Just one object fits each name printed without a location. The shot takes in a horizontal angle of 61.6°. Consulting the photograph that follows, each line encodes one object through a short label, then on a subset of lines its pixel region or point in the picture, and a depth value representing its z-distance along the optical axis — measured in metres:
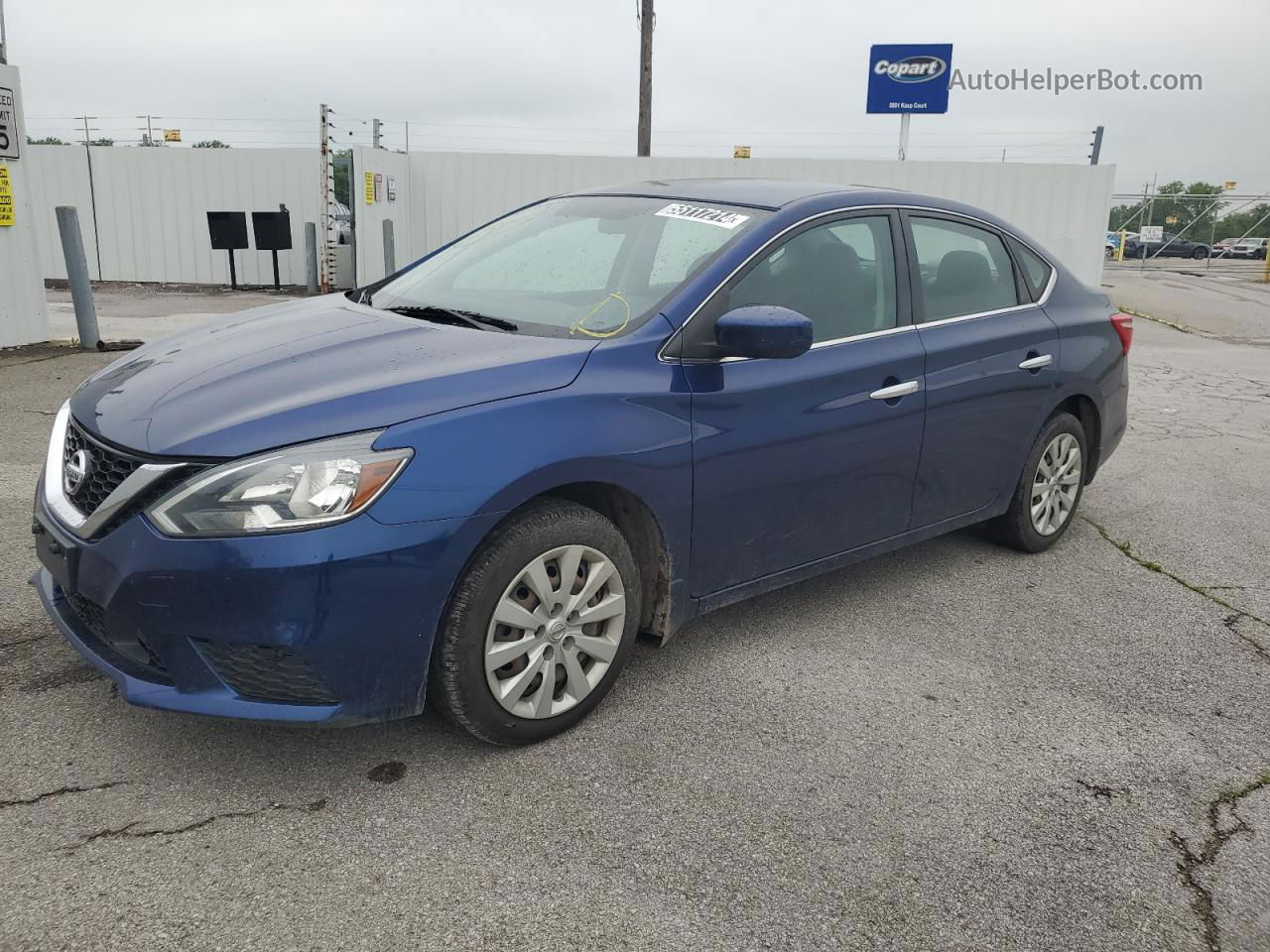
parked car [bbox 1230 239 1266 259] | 48.41
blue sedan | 2.52
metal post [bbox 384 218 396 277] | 15.55
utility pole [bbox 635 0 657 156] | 20.84
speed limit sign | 9.11
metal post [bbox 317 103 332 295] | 16.30
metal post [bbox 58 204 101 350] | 9.35
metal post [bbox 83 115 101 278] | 18.47
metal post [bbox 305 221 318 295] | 16.44
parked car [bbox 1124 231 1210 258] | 49.44
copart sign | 20.53
